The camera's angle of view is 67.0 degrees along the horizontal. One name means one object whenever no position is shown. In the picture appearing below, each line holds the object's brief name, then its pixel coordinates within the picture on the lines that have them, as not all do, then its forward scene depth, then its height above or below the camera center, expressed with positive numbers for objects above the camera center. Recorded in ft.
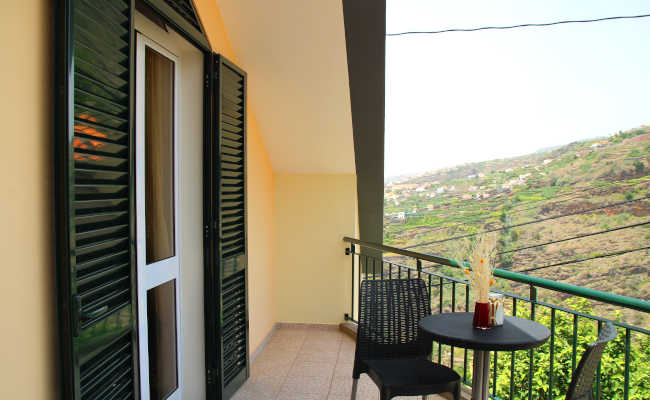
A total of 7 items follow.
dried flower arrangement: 7.13 -1.02
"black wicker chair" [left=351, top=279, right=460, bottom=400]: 8.50 -2.48
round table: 6.44 -1.98
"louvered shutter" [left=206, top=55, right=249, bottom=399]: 9.82 -1.02
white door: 7.68 -0.50
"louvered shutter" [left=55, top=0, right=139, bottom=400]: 4.86 -0.09
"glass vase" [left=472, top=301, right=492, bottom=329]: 7.16 -1.81
